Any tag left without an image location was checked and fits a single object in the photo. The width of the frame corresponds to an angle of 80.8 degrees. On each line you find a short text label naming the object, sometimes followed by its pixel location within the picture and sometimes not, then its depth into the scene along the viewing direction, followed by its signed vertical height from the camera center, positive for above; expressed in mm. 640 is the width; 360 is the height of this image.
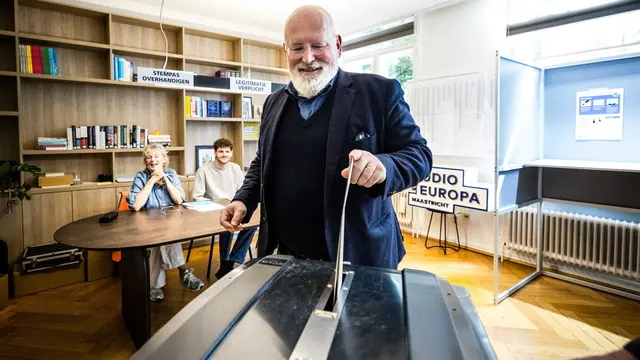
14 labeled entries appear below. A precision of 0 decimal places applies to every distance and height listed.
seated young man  3402 -280
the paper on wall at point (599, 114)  3031 +353
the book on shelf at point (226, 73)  4707 +1063
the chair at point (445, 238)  4221 -932
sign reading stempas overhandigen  3344 +739
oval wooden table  2045 -454
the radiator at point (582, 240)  2961 -717
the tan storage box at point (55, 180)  3402 -210
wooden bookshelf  3408 +661
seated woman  2895 -330
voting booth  2902 -49
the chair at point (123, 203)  3034 -374
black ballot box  557 -278
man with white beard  1077 +10
